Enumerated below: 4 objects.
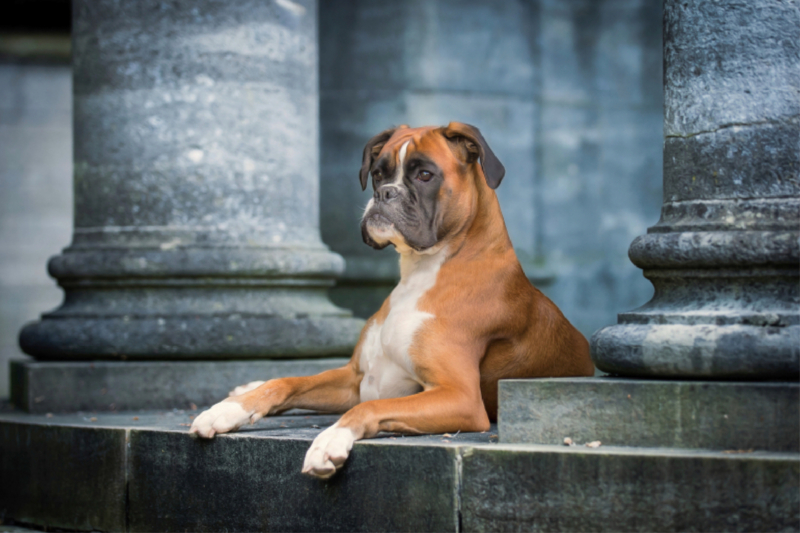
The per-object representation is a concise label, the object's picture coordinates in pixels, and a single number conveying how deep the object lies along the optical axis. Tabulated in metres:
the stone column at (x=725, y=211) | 6.89
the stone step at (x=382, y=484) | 6.08
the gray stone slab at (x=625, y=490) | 5.96
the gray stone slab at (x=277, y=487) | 6.84
